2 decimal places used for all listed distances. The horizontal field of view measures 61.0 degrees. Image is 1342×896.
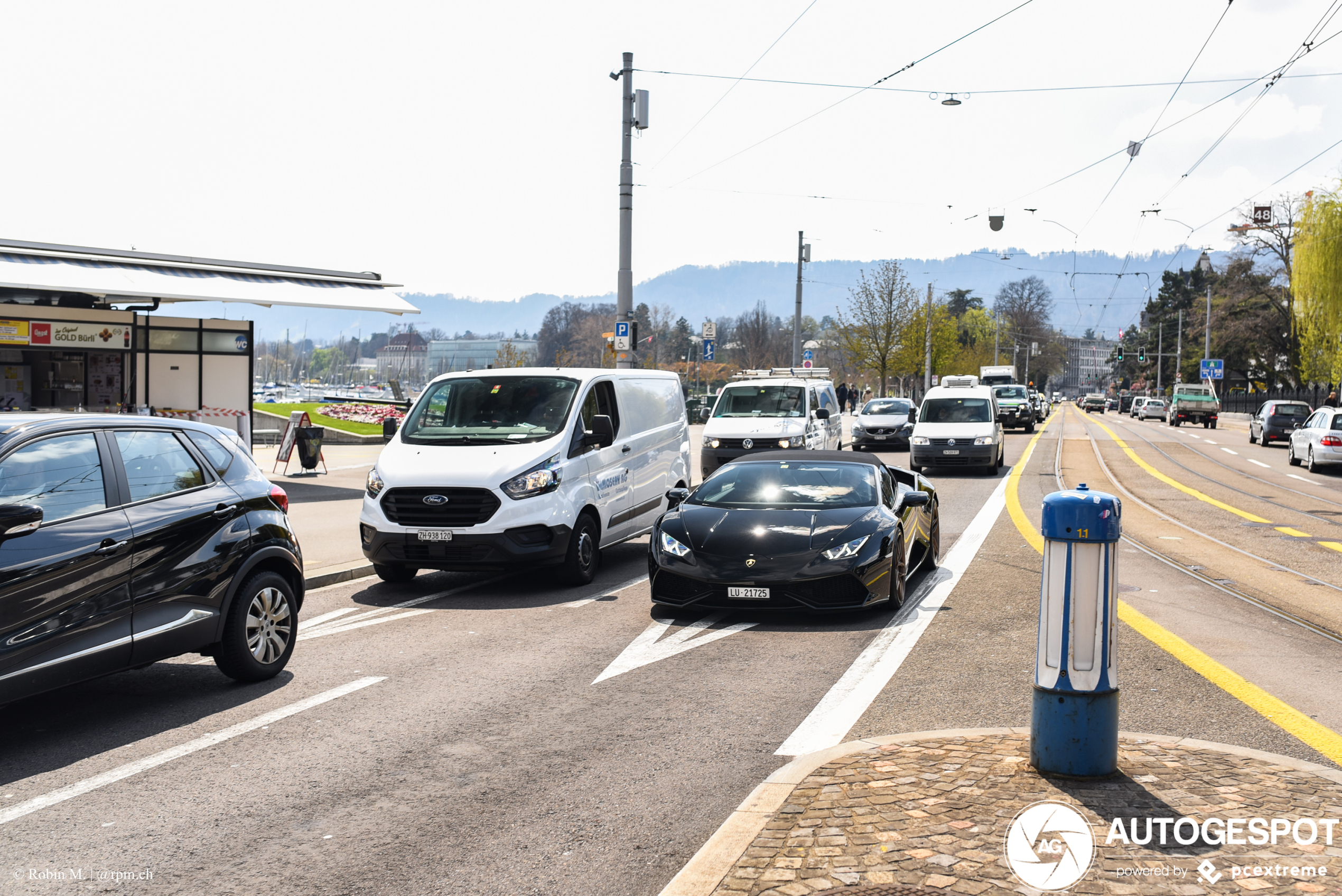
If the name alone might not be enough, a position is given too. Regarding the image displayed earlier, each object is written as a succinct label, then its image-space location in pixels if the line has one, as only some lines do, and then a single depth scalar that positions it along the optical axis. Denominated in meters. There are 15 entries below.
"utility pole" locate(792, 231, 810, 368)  39.84
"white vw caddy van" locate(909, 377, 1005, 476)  24.30
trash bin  21.62
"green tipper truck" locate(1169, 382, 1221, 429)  59.16
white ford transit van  10.05
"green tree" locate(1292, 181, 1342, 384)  47.69
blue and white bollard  4.59
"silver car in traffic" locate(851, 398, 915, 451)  32.66
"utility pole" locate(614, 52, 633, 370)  21.36
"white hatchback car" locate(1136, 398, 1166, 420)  74.25
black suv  5.30
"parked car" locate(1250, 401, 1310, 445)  39.12
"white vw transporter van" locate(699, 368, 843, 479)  21.56
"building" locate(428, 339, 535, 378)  177.09
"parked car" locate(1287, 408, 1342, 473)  27.08
